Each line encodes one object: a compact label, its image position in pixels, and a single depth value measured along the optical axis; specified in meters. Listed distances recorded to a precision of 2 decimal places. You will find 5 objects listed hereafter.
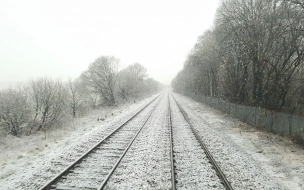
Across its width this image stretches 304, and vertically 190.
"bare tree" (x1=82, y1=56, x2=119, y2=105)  43.53
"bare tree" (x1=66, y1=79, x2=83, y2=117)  36.09
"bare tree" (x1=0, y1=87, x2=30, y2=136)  19.08
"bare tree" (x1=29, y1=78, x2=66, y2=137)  21.42
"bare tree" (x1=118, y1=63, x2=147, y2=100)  53.28
